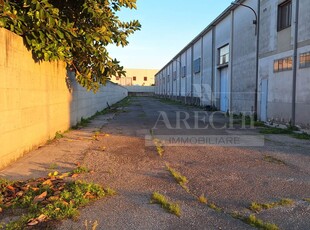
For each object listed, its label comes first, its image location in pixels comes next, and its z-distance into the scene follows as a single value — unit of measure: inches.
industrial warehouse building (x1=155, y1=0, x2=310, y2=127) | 394.0
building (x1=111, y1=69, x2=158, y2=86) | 2995.8
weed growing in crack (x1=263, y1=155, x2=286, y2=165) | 226.4
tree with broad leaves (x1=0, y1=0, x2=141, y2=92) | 207.4
